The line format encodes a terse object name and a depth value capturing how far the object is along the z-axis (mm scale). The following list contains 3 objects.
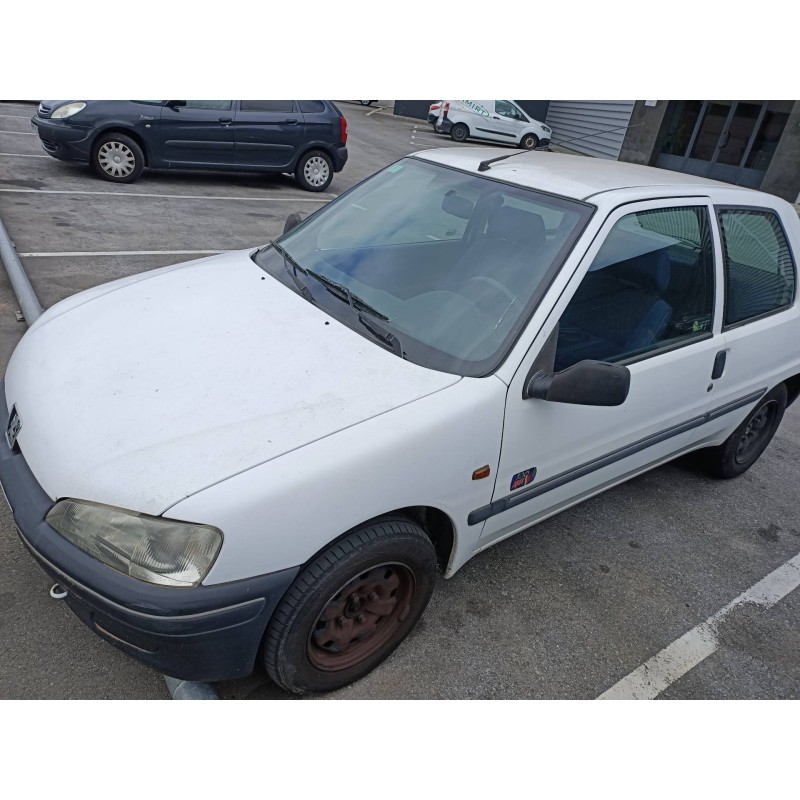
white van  19672
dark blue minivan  8391
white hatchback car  1950
